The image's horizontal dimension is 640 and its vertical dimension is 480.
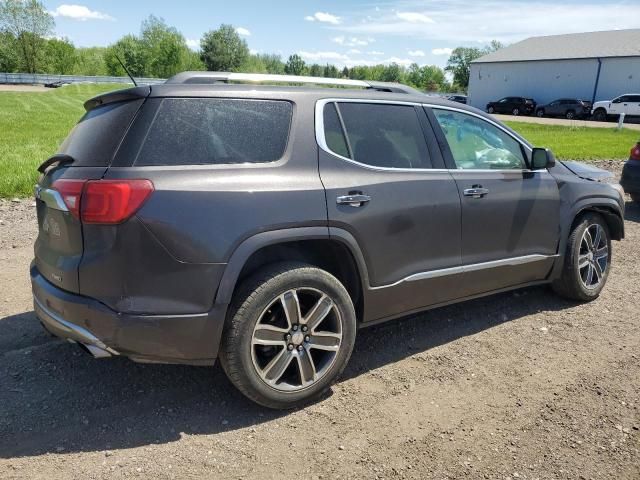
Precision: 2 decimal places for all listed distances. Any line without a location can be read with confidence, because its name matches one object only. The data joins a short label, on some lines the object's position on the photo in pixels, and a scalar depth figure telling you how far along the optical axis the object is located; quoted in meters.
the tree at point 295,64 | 117.12
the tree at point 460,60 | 95.19
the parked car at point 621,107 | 35.75
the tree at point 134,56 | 70.29
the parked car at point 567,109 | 39.31
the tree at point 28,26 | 72.00
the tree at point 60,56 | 77.50
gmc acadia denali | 2.69
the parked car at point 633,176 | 8.48
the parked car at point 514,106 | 43.53
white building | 45.19
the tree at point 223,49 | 86.25
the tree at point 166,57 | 77.00
